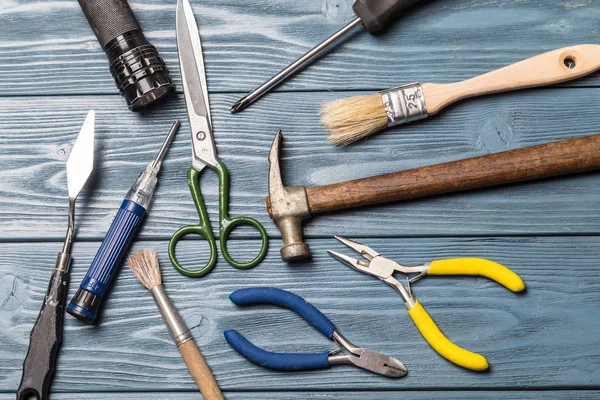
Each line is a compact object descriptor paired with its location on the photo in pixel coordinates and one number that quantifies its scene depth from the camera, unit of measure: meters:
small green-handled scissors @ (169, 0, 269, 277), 0.95
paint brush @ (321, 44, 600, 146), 0.96
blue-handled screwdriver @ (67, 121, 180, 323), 0.91
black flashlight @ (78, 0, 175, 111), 0.95
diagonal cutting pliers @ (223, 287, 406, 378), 0.90
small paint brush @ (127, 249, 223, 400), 0.90
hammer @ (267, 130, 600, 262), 0.91
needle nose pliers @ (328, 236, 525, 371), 0.89
